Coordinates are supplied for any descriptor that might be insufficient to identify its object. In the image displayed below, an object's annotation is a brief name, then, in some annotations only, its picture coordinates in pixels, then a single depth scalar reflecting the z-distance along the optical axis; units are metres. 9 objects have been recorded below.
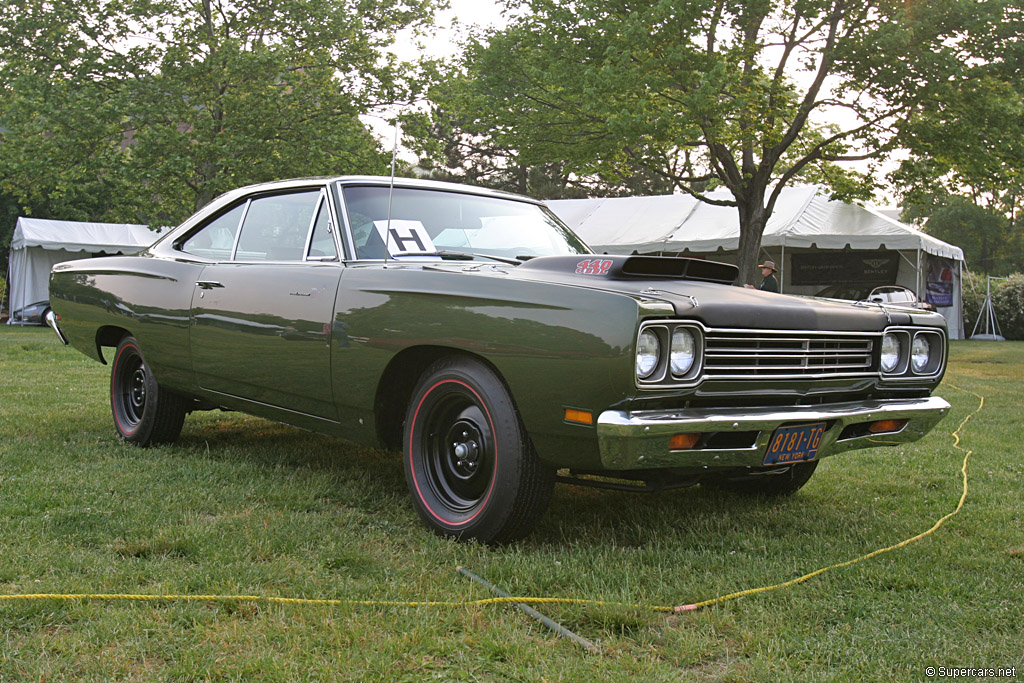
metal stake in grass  2.45
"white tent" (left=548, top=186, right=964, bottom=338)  18.39
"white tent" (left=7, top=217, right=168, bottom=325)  22.48
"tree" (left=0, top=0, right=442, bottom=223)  18.98
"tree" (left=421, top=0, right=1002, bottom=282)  13.82
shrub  24.64
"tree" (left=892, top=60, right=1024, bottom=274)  14.18
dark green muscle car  2.96
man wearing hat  12.30
